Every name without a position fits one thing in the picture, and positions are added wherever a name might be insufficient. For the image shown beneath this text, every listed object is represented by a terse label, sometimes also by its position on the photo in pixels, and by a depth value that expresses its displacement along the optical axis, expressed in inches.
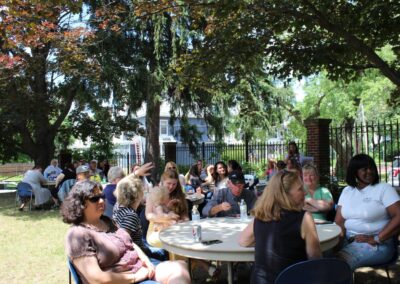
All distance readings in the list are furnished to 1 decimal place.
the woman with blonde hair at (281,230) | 110.0
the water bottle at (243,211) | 190.2
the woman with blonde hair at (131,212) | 164.4
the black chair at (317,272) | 96.7
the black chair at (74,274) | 117.7
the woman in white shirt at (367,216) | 155.8
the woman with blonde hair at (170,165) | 286.6
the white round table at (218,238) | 127.4
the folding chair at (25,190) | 480.4
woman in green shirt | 191.0
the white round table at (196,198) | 273.7
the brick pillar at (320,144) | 441.4
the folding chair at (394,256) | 157.3
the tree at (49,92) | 514.0
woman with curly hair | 115.3
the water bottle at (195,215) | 189.5
